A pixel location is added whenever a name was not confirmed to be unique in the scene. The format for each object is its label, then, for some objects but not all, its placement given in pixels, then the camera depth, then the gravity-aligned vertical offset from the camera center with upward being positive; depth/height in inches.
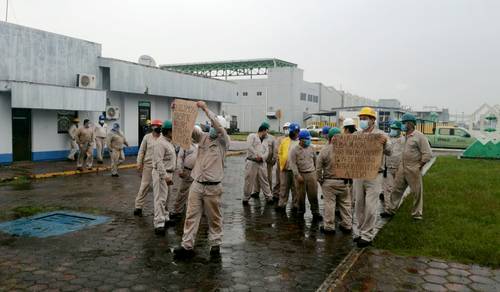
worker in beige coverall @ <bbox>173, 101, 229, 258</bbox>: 220.4 -37.2
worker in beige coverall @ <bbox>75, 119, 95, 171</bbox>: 548.7 -30.3
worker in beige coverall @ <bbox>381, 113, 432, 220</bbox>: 301.9 -26.0
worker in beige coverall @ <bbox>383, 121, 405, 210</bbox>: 359.3 -36.1
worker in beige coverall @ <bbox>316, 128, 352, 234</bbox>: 276.7 -47.6
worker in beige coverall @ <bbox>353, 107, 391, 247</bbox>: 243.8 -45.4
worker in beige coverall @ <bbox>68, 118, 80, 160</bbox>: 627.8 -29.9
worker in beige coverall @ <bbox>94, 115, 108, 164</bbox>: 619.5 -26.4
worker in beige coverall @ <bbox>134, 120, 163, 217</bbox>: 304.4 -32.1
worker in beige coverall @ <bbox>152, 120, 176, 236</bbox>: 269.4 -34.8
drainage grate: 263.3 -71.5
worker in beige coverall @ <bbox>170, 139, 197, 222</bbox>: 302.2 -40.1
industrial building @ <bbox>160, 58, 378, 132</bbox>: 1952.5 +131.0
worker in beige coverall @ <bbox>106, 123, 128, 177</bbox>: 510.0 -32.2
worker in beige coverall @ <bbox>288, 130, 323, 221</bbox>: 310.5 -33.0
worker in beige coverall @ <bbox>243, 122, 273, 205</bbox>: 366.0 -36.8
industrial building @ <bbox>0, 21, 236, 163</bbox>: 563.5 +41.7
